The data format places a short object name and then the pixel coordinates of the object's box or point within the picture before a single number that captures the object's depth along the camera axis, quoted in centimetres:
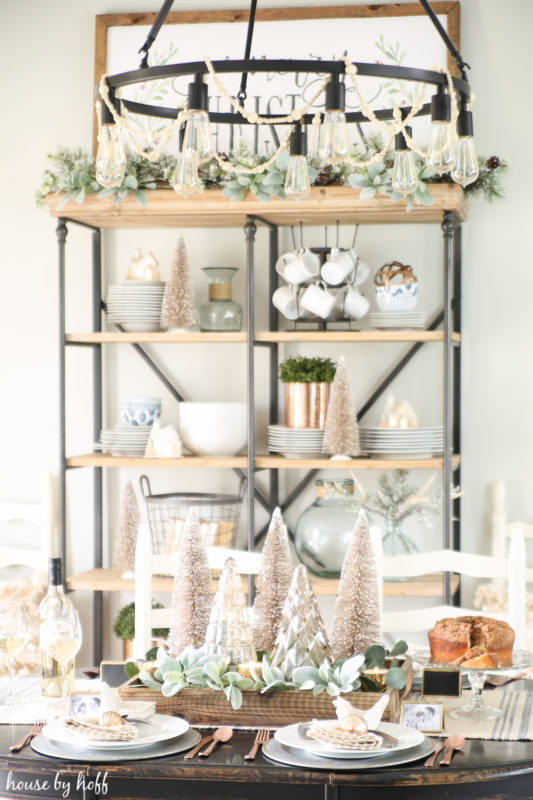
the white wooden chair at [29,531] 339
